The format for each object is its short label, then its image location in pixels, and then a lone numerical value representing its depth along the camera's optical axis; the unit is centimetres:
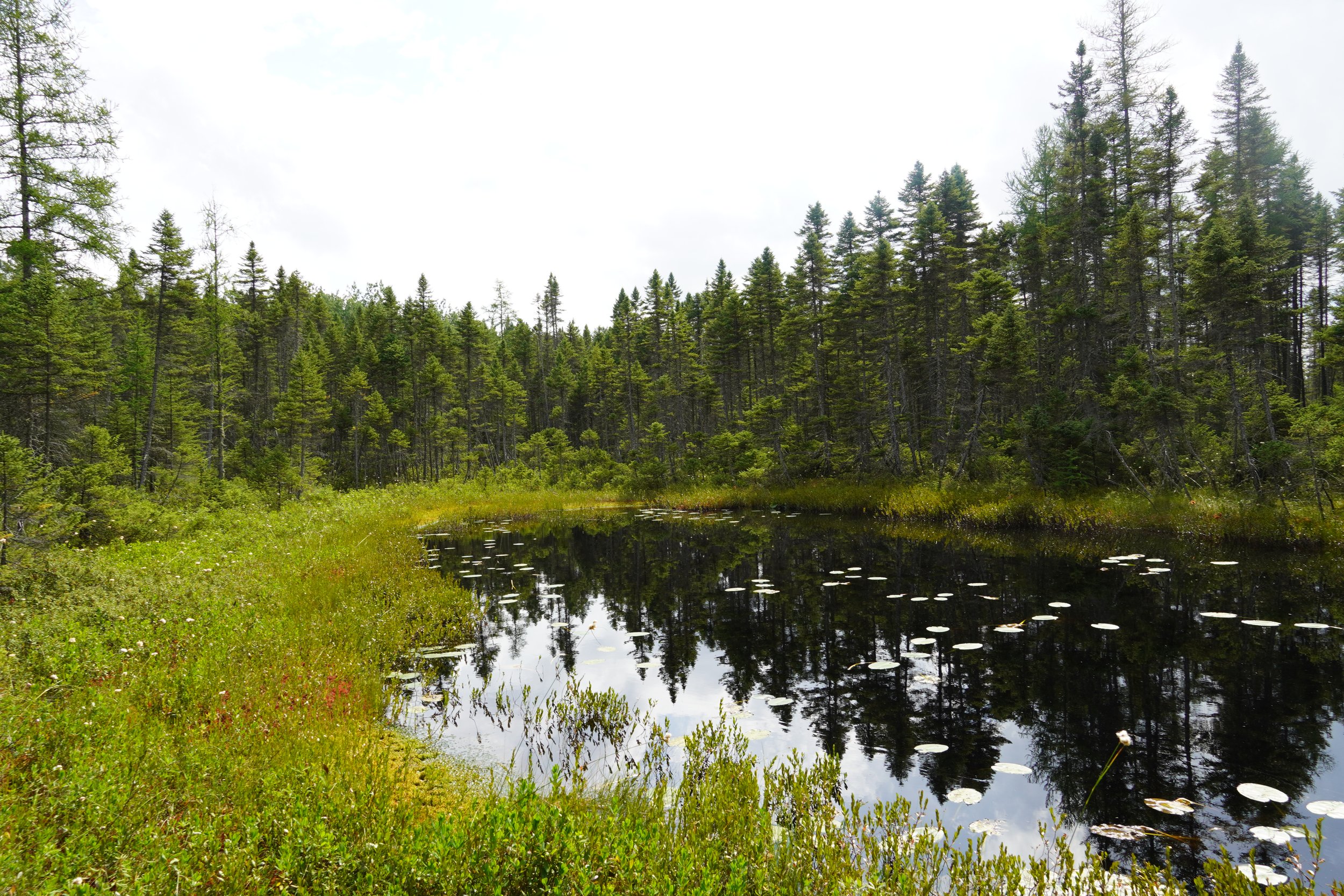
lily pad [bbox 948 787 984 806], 453
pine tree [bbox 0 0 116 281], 1648
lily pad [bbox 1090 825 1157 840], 392
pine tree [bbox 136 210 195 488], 2520
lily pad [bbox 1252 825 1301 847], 358
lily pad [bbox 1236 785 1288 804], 416
